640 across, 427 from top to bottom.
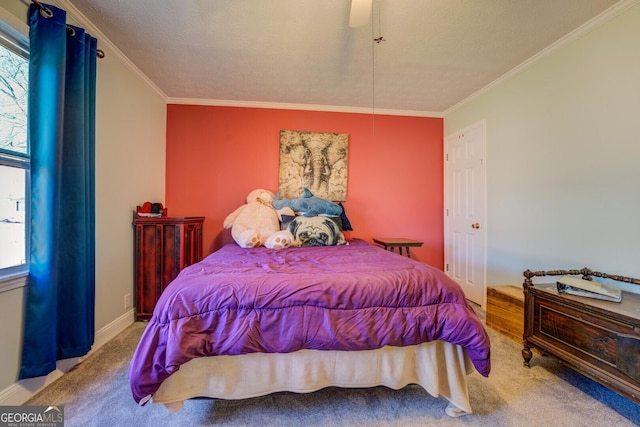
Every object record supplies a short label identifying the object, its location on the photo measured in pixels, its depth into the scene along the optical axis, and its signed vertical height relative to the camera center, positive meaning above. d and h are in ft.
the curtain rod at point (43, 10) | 4.62 +3.83
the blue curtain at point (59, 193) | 4.59 +0.37
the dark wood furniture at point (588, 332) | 4.10 -2.24
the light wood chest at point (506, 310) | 6.63 -2.71
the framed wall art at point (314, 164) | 10.54 +2.11
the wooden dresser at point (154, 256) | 7.73 -1.38
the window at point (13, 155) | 4.48 +1.04
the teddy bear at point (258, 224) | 7.68 -0.40
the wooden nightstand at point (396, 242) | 9.45 -1.12
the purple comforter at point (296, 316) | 3.71 -1.67
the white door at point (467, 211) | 9.27 +0.12
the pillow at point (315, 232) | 8.07 -0.62
